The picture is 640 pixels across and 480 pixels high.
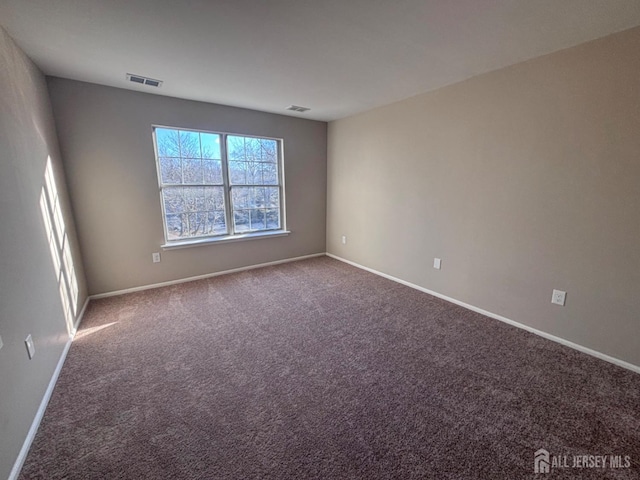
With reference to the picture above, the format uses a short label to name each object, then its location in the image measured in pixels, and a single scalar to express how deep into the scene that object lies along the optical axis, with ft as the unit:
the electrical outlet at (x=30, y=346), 5.03
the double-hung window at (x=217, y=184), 11.18
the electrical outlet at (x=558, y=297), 7.30
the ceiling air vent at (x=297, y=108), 11.65
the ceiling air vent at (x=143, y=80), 8.46
